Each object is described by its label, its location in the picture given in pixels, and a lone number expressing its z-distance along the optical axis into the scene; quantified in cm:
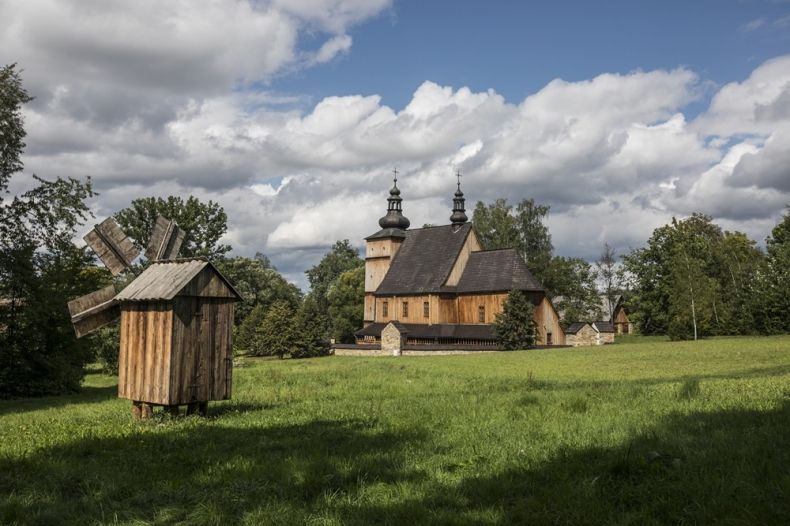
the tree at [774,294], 5144
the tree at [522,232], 7612
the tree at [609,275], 8375
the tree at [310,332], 5716
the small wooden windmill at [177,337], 1270
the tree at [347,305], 8062
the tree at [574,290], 7800
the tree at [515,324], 5228
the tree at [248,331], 6550
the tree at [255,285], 7281
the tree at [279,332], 5678
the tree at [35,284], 2452
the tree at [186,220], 4956
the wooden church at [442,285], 5800
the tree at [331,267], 11044
